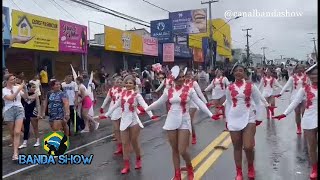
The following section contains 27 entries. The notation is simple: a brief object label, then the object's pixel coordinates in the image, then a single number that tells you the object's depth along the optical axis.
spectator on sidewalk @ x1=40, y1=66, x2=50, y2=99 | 13.81
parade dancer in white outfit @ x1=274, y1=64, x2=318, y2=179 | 4.46
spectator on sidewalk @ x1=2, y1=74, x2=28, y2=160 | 5.98
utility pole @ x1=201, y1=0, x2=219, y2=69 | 26.10
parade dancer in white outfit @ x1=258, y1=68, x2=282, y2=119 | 9.71
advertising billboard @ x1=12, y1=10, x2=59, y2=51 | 11.84
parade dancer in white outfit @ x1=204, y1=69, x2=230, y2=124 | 9.51
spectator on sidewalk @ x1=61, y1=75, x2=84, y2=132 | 8.40
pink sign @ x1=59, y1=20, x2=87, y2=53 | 14.25
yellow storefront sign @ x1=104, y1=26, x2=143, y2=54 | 17.01
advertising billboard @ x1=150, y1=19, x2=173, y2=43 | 26.91
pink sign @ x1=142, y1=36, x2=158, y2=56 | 20.93
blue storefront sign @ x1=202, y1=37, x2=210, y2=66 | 31.41
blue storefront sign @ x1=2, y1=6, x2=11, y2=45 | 10.89
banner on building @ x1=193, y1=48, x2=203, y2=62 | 29.05
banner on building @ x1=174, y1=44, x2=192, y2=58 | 24.38
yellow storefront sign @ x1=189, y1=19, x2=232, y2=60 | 43.83
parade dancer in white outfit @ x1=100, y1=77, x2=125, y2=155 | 6.05
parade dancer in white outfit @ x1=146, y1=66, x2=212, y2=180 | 4.52
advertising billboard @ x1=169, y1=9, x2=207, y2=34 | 27.82
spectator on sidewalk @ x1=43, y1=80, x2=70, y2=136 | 6.73
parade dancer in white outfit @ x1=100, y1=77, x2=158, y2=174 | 5.23
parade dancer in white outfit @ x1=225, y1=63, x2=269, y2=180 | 4.50
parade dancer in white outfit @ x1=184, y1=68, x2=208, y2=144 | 6.93
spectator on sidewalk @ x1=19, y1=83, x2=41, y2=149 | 7.13
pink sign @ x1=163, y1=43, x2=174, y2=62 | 23.15
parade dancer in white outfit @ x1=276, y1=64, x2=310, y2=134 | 7.46
